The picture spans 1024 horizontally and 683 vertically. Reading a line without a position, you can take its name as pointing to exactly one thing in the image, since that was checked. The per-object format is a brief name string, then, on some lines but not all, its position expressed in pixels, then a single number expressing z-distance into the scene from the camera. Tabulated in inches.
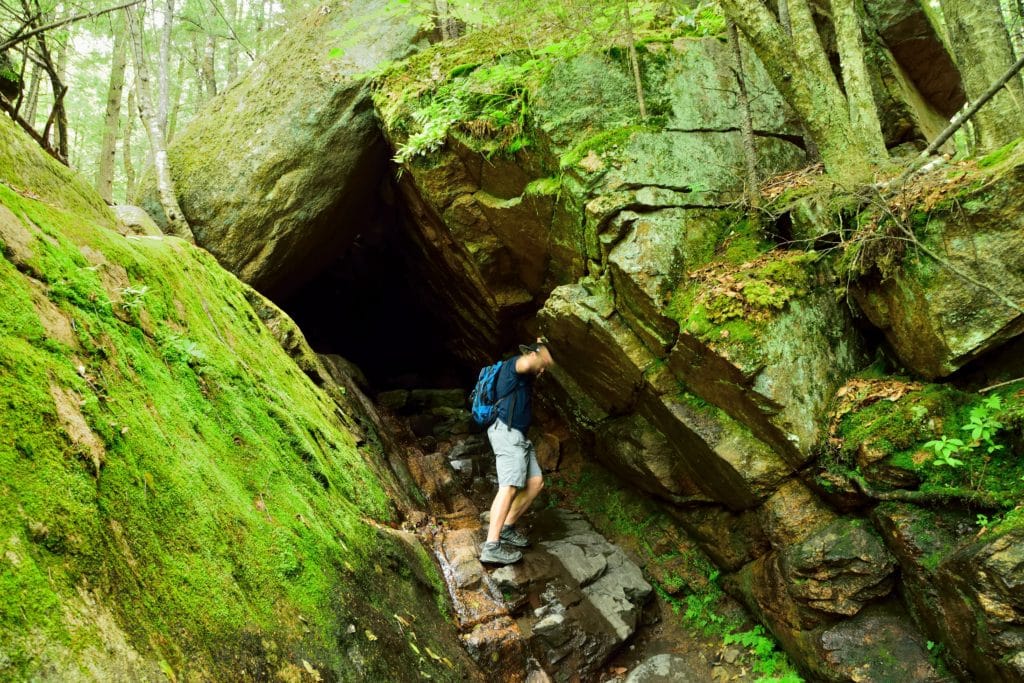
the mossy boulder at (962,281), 191.5
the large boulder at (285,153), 425.7
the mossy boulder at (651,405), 238.5
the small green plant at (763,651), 226.4
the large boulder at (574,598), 229.5
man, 259.6
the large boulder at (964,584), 155.3
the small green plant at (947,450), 183.4
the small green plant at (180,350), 165.3
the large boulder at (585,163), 285.3
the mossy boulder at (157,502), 81.8
